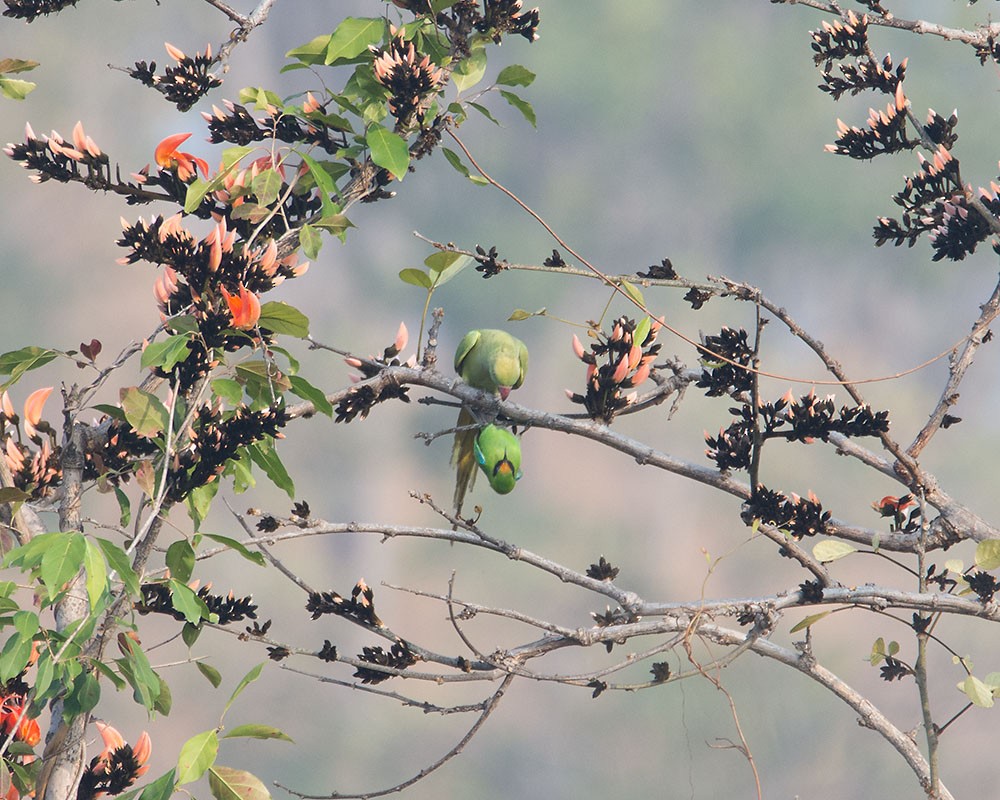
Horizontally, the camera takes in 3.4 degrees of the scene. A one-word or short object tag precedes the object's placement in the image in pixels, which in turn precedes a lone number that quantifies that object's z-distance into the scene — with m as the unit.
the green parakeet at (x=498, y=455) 17.03
